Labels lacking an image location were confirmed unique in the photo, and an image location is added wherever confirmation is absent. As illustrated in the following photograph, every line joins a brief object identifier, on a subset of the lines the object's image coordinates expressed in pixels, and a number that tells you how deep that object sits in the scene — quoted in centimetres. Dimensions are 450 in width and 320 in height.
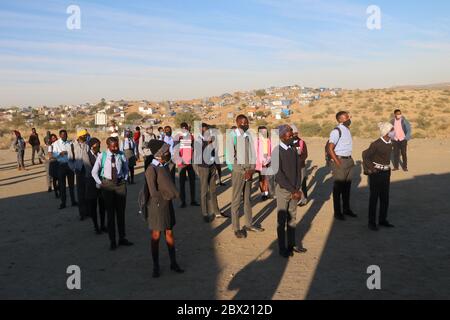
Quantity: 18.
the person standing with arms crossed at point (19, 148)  1867
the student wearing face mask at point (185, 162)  1020
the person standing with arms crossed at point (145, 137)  1545
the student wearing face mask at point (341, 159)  815
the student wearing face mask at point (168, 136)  1146
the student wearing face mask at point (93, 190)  806
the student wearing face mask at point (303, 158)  925
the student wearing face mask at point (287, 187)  632
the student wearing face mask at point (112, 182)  710
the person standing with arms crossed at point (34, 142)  2023
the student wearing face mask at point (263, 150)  948
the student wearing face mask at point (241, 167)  742
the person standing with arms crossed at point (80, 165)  892
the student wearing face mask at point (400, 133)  1361
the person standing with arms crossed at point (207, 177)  887
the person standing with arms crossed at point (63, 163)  992
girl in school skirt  568
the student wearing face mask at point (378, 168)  754
